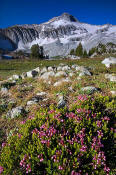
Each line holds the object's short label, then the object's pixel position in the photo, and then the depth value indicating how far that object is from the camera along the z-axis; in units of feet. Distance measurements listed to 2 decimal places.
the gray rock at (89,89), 20.31
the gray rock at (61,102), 17.99
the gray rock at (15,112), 17.89
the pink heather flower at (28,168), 7.90
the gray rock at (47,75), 31.92
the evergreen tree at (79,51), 328.29
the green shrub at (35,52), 347.15
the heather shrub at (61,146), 8.09
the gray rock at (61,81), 26.28
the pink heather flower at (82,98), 14.58
